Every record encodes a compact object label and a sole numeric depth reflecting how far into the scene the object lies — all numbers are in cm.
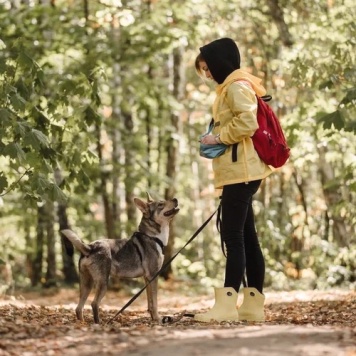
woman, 697
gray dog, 758
